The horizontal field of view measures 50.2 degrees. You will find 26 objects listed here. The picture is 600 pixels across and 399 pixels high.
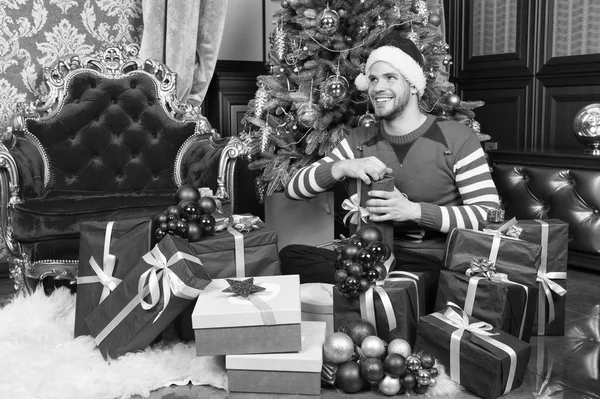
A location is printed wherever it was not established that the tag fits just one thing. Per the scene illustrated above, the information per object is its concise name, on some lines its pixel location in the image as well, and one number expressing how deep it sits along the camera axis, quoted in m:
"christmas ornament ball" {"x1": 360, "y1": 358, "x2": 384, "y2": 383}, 1.93
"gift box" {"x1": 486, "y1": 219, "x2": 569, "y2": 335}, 2.39
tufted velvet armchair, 2.84
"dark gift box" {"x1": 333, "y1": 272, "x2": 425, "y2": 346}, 2.10
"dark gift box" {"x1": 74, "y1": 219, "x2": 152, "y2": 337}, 2.27
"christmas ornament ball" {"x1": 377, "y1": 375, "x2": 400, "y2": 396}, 1.94
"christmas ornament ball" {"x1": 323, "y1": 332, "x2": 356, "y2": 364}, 1.98
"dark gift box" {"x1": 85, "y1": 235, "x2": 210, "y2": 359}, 2.06
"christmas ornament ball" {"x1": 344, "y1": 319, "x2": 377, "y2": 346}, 2.07
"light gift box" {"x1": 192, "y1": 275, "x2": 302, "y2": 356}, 1.94
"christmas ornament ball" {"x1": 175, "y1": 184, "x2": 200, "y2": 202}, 2.47
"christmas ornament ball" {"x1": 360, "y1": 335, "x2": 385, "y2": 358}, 1.99
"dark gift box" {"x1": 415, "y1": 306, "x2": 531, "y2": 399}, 1.86
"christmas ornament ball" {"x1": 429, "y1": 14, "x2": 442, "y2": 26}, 3.61
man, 2.50
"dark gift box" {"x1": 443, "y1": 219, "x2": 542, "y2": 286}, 2.20
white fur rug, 1.93
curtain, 3.69
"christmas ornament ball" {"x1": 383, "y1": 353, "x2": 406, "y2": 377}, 1.92
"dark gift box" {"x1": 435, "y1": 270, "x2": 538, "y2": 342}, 2.07
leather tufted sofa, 3.41
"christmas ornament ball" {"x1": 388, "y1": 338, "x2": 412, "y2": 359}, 1.98
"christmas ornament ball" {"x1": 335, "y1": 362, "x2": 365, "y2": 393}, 1.96
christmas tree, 3.28
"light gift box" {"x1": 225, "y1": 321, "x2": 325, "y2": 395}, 1.93
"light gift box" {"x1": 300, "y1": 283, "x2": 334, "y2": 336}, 2.31
